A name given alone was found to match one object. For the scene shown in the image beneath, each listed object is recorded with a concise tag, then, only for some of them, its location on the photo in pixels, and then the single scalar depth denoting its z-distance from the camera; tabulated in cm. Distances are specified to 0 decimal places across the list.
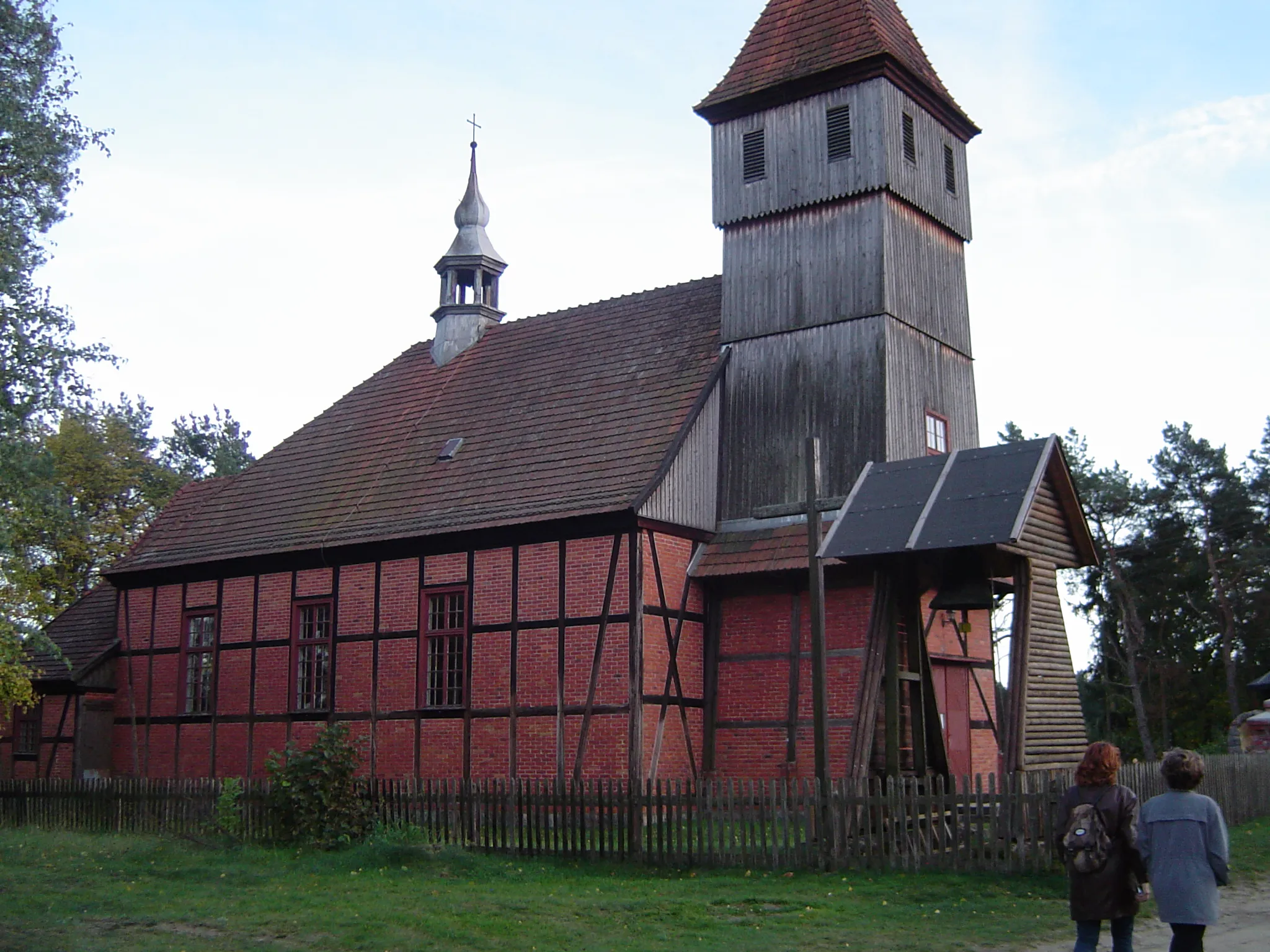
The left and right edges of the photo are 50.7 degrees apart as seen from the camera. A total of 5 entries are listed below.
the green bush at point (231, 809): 1759
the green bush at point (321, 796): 1677
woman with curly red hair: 780
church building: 1916
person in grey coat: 727
